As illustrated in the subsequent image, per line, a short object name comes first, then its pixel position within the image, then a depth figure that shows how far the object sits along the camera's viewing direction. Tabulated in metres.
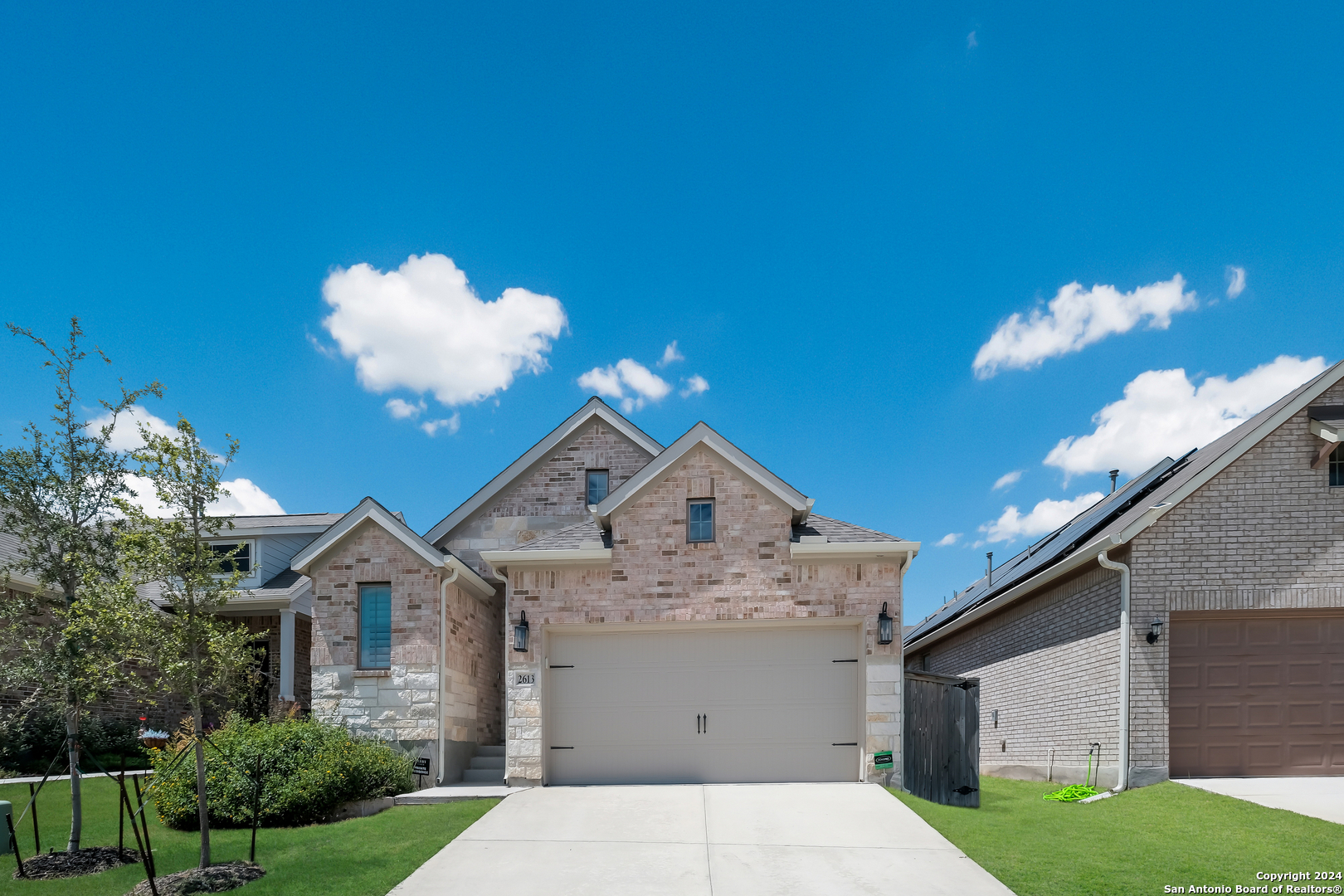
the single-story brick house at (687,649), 13.41
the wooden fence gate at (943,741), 12.28
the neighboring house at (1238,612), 12.80
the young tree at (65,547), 9.45
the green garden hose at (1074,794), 13.09
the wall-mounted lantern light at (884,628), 13.16
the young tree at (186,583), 8.62
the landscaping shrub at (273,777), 11.02
